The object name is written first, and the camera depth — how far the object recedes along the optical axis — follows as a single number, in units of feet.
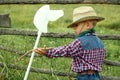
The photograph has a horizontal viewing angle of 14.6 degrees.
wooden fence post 17.92
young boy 12.59
